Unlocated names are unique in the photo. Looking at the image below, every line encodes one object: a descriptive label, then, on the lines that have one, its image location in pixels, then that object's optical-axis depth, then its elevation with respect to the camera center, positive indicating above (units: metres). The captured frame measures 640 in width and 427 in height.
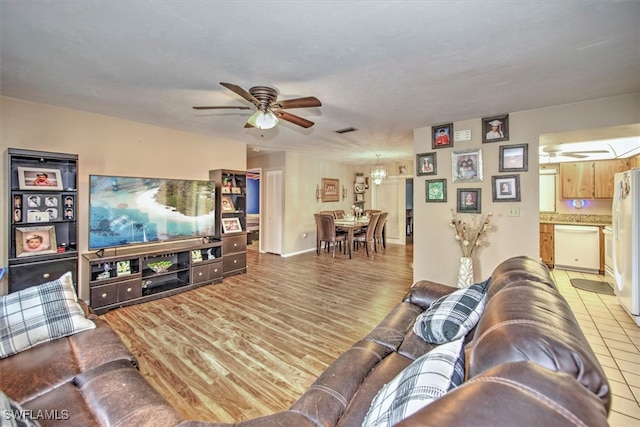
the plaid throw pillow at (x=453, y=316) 1.43 -0.57
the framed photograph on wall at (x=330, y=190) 7.45 +0.66
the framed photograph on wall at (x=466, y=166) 3.55 +0.63
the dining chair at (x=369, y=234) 6.46 -0.51
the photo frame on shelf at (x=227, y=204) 4.70 +0.16
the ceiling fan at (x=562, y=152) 3.90 +0.92
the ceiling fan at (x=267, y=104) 2.25 +0.94
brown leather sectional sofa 0.53 -0.46
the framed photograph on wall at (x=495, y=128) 3.36 +1.06
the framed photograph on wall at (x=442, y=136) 3.72 +1.08
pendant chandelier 6.80 +0.99
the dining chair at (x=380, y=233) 6.85 -0.52
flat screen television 3.28 +0.05
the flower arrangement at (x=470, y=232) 3.45 -0.25
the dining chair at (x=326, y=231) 6.18 -0.42
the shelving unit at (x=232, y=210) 4.52 +0.06
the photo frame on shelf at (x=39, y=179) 2.81 +0.38
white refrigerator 2.80 -0.32
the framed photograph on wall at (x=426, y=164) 3.88 +0.71
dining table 6.16 -0.29
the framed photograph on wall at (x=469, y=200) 3.58 +0.17
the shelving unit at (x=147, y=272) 3.19 -0.79
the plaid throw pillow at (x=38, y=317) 1.50 -0.61
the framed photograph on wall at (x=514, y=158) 3.26 +0.67
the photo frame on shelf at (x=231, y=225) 4.62 -0.21
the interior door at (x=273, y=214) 6.45 -0.02
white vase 3.32 -0.75
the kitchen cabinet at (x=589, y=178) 4.52 +0.60
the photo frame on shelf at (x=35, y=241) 2.76 -0.28
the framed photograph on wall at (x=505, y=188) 3.33 +0.31
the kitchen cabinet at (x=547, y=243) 4.75 -0.54
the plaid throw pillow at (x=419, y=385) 0.83 -0.56
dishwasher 4.38 -0.59
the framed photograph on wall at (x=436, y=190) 3.82 +0.33
